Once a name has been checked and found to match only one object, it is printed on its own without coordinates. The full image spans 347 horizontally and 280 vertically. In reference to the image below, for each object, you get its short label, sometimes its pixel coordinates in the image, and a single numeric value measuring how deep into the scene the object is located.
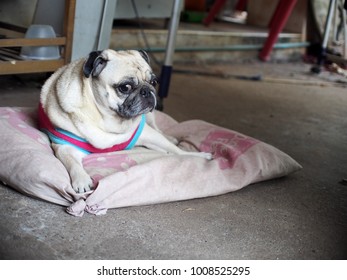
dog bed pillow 1.89
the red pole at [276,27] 5.05
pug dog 2.04
